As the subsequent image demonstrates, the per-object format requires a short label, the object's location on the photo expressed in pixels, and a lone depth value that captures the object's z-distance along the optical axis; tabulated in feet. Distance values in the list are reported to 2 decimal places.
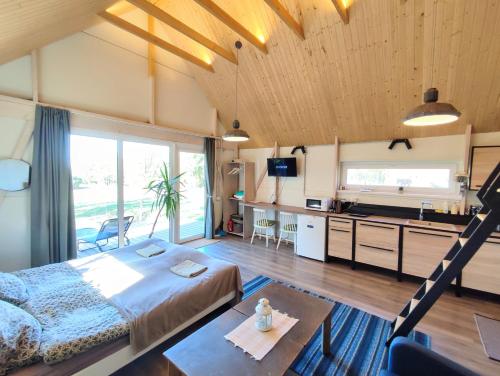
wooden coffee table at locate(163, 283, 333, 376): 4.40
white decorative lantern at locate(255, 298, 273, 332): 5.33
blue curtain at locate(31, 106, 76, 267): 9.52
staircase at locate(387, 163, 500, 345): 4.90
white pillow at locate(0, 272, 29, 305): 5.74
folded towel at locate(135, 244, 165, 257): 9.42
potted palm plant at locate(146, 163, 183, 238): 13.58
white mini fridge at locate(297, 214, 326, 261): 13.56
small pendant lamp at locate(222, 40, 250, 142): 10.63
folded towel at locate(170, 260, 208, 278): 7.80
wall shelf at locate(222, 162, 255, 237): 18.61
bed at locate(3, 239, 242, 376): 4.89
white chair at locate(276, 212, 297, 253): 15.16
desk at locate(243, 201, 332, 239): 14.84
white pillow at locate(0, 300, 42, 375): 4.24
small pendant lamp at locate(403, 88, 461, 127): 5.76
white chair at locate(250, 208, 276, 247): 16.26
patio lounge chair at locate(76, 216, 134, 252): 11.58
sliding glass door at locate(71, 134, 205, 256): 11.39
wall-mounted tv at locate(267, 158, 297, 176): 16.85
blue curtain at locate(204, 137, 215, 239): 17.17
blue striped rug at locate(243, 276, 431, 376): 6.24
